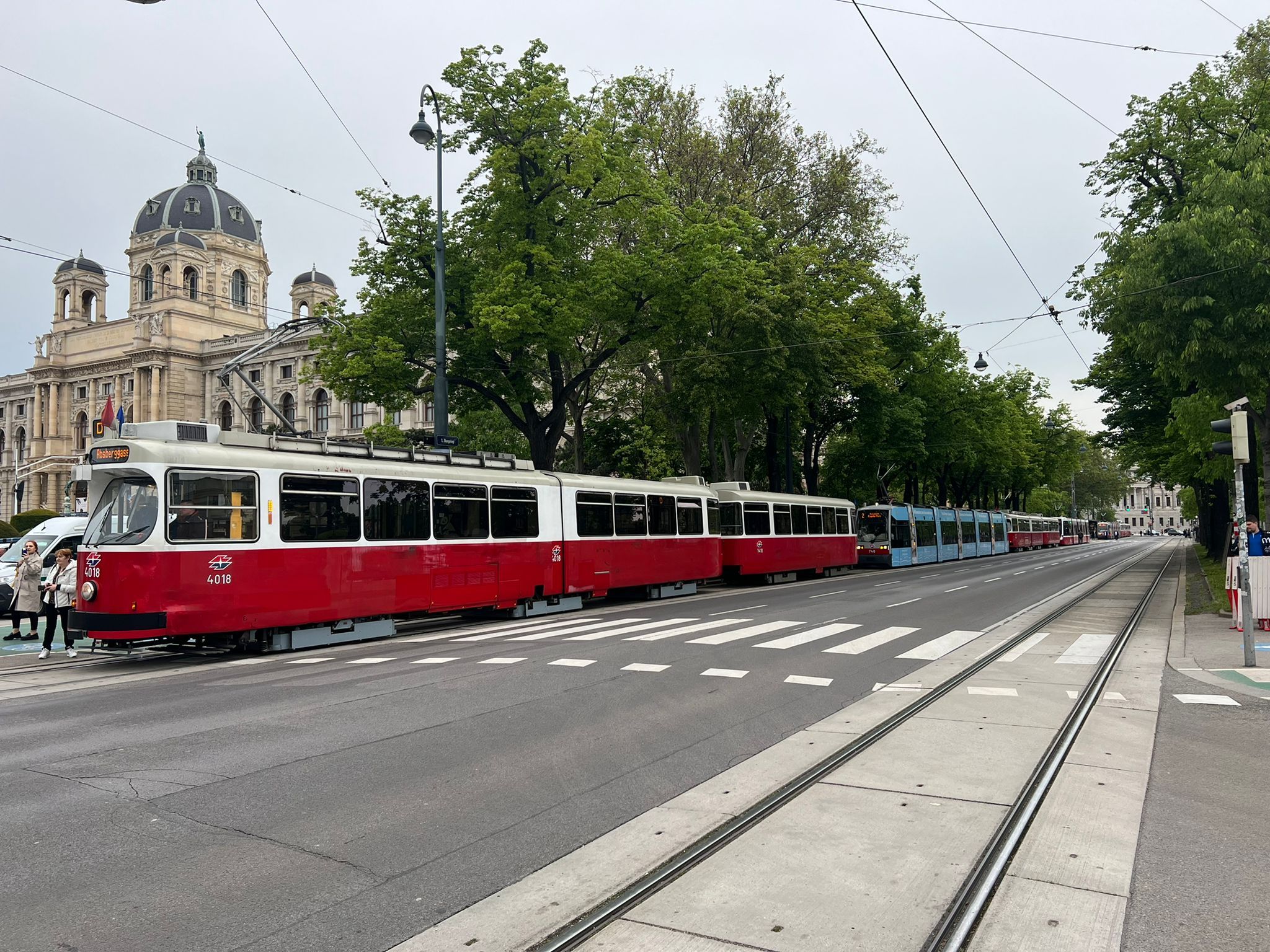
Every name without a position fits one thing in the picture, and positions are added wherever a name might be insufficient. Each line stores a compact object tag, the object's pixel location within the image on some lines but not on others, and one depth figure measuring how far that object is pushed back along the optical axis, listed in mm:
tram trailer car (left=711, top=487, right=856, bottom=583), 29188
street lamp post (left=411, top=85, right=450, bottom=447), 20547
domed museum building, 95062
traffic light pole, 11039
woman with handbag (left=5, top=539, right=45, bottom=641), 15086
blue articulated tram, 43406
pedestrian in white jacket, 14383
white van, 20016
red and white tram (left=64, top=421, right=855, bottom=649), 12477
